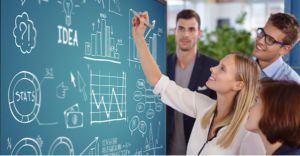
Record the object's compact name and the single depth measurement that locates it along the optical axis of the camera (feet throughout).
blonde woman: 6.42
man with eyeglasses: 7.93
